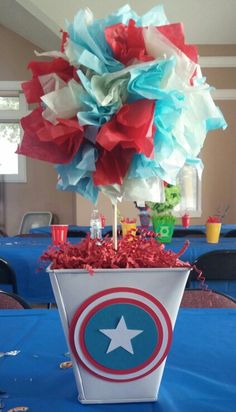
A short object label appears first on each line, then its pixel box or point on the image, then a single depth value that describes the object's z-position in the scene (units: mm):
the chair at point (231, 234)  3018
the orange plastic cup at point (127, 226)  1984
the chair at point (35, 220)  5582
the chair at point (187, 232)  3048
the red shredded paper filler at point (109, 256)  555
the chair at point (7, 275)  1819
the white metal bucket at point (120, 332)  553
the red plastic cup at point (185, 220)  2947
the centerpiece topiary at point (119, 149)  534
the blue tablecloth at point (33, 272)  2020
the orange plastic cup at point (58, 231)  2016
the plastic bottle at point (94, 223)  1489
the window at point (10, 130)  5531
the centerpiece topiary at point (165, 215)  2072
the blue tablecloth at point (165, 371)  549
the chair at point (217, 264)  1839
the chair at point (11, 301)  1207
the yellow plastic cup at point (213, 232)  2271
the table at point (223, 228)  3214
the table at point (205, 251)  1970
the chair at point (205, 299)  1214
